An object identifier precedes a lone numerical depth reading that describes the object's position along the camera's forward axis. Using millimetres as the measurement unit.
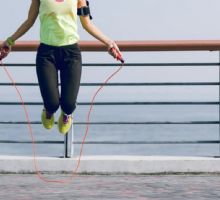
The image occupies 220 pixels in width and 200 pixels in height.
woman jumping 9139
